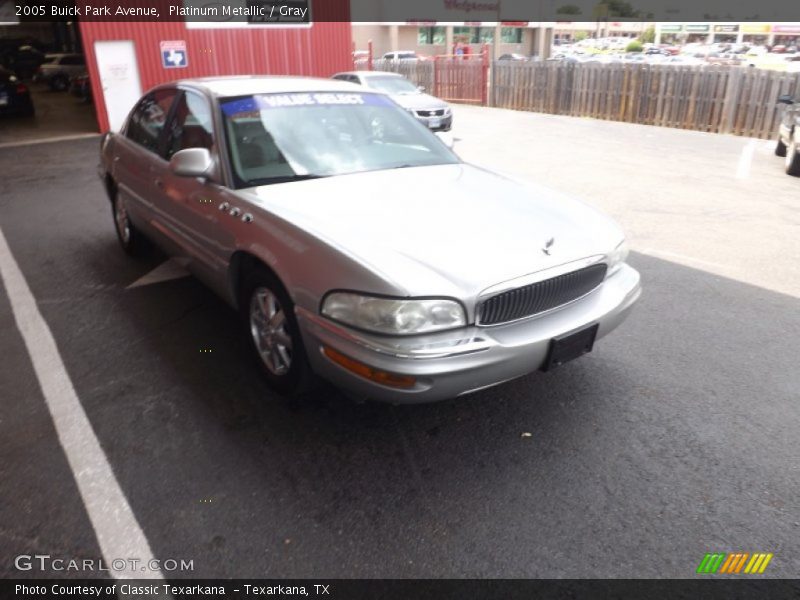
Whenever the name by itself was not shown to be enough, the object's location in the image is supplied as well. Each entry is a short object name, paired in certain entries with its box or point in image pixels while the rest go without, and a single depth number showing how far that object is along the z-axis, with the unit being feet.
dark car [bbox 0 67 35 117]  54.08
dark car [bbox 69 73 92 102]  71.15
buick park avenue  8.04
